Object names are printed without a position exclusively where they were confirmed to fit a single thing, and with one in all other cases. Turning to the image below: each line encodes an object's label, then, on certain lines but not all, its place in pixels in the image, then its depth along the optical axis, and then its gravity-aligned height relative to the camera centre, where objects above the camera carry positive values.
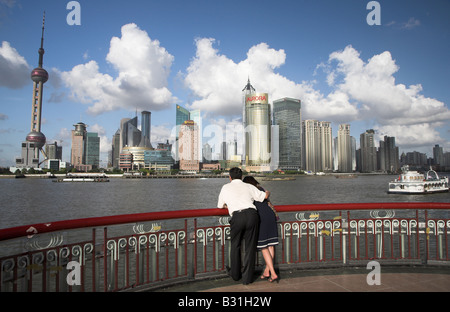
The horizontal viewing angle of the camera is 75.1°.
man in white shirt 4.16 -0.69
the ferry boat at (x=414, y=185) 53.62 -2.05
